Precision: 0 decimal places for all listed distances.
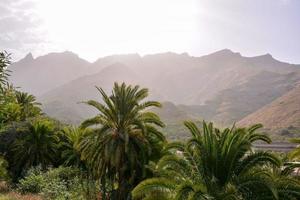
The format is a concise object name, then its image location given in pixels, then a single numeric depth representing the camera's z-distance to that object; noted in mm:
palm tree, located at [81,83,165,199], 22844
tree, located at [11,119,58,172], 36969
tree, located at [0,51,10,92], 14305
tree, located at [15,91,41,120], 47406
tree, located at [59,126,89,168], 35000
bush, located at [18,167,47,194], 29531
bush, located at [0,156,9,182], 19708
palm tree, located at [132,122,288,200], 13828
